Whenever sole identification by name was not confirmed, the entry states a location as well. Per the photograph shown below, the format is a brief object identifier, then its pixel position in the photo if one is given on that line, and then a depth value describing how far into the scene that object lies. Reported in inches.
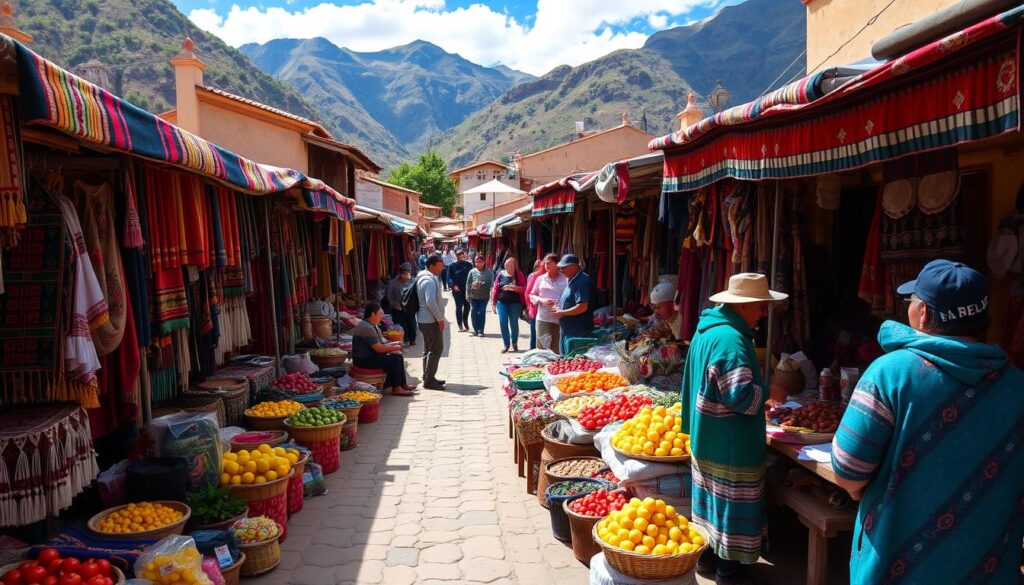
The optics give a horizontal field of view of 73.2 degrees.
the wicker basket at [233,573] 162.4
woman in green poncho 149.6
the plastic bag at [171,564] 142.9
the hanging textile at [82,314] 154.8
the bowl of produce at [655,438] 178.4
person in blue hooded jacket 102.3
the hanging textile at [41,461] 144.3
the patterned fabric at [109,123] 111.0
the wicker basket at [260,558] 176.1
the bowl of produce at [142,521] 160.1
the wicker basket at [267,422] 261.9
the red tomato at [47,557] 134.9
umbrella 788.6
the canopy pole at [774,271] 192.2
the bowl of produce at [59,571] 129.6
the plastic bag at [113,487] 179.5
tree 2632.9
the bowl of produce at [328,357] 402.9
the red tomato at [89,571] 134.1
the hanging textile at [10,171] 117.8
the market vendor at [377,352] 381.7
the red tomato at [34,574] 129.4
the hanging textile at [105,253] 169.8
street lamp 691.4
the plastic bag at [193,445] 192.9
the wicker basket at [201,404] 238.2
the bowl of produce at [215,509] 179.9
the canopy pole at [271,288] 313.1
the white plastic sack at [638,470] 177.6
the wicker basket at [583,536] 179.6
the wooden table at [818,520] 146.7
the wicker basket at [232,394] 259.1
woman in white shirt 385.7
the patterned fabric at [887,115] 100.5
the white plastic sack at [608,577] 142.5
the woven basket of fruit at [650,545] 140.9
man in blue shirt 350.0
